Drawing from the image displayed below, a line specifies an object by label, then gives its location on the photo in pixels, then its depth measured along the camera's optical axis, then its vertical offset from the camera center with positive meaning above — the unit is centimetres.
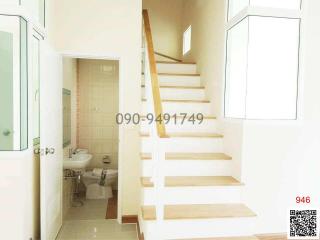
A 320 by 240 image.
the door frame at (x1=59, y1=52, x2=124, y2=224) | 362 -24
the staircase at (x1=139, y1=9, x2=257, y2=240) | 237 -71
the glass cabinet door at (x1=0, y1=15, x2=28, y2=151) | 250 +22
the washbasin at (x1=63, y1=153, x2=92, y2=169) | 424 -79
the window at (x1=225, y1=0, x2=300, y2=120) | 290 +52
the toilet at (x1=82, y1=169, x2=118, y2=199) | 480 -130
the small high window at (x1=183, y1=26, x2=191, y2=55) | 551 +152
